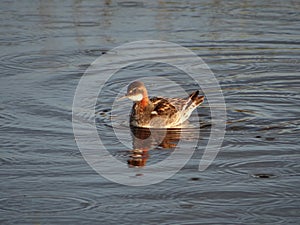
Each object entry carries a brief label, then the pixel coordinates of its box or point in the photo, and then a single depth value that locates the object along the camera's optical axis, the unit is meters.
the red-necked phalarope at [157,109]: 24.56
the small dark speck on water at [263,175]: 19.03
